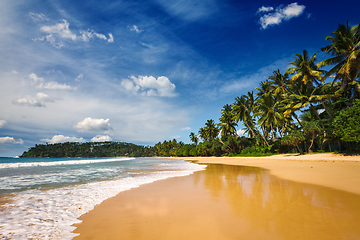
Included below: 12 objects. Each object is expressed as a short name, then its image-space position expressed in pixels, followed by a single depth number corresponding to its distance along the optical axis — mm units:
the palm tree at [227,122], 45875
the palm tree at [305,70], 25156
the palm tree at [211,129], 59312
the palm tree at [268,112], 30859
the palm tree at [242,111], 38844
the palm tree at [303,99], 23014
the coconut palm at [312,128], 21438
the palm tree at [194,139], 82188
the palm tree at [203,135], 67125
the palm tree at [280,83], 31688
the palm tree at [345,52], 17953
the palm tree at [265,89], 35906
